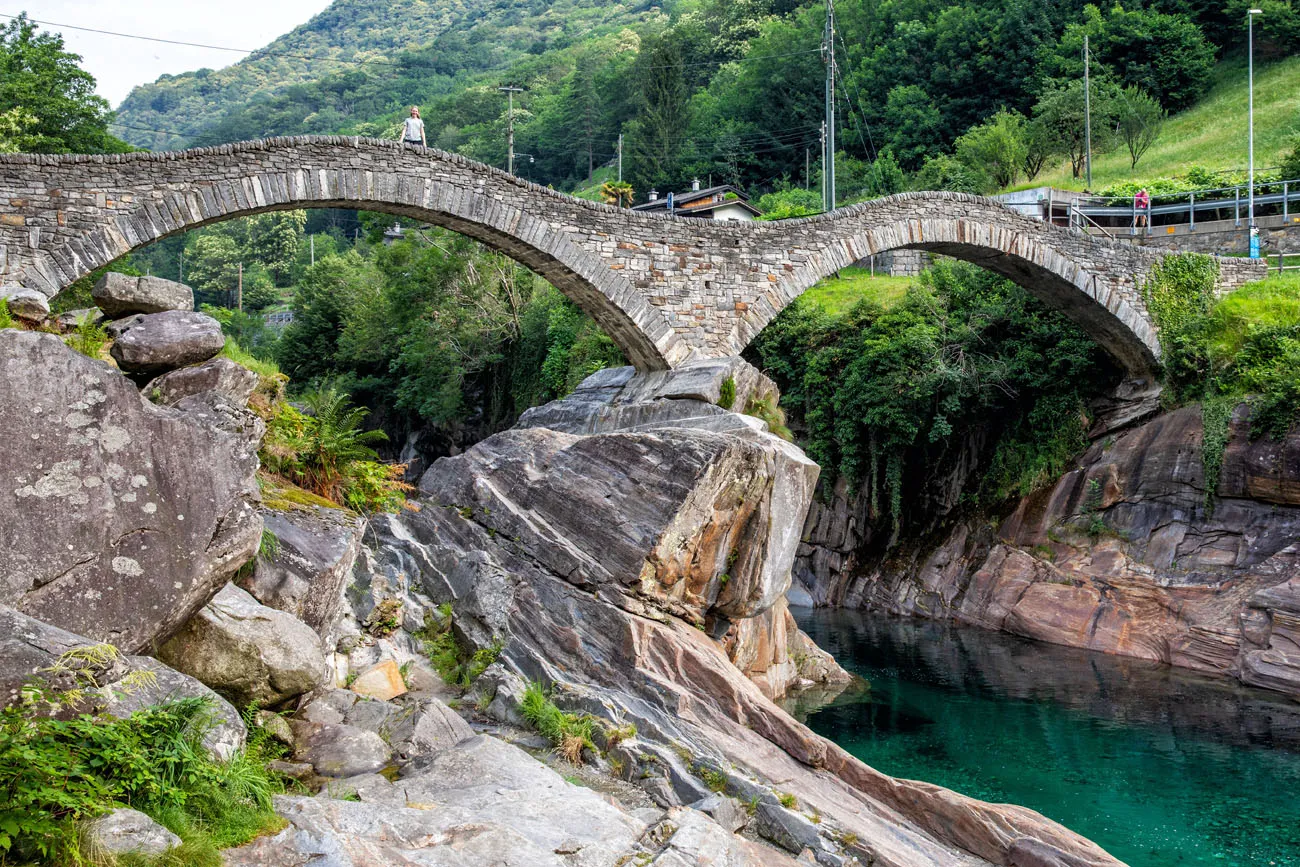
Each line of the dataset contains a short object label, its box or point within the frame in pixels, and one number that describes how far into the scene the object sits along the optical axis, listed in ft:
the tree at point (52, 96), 84.44
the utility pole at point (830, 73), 79.05
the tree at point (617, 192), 115.85
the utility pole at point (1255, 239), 87.40
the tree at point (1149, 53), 142.20
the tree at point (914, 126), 149.38
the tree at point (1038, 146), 127.34
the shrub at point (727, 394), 48.06
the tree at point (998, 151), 123.54
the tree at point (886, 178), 135.74
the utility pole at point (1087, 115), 120.16
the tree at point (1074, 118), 128.11
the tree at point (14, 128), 75.51
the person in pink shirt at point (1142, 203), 97.83
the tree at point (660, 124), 182.50
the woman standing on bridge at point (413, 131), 54.60
